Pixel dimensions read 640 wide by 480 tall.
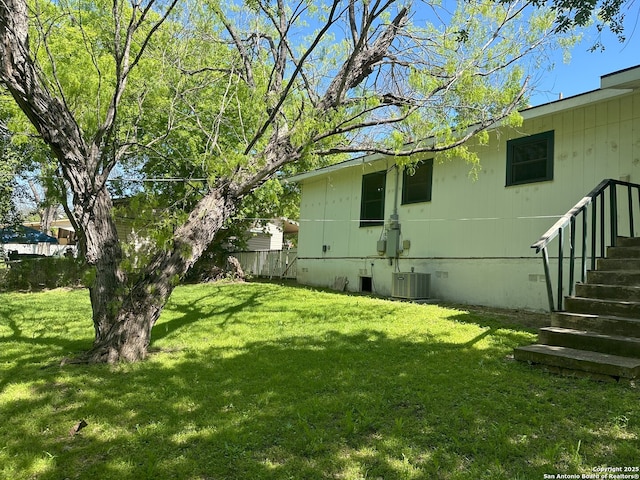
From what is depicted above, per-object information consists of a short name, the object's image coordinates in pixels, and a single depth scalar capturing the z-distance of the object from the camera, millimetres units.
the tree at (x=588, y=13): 4324
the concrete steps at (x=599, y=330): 3912
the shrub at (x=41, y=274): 13992
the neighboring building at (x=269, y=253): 16094
